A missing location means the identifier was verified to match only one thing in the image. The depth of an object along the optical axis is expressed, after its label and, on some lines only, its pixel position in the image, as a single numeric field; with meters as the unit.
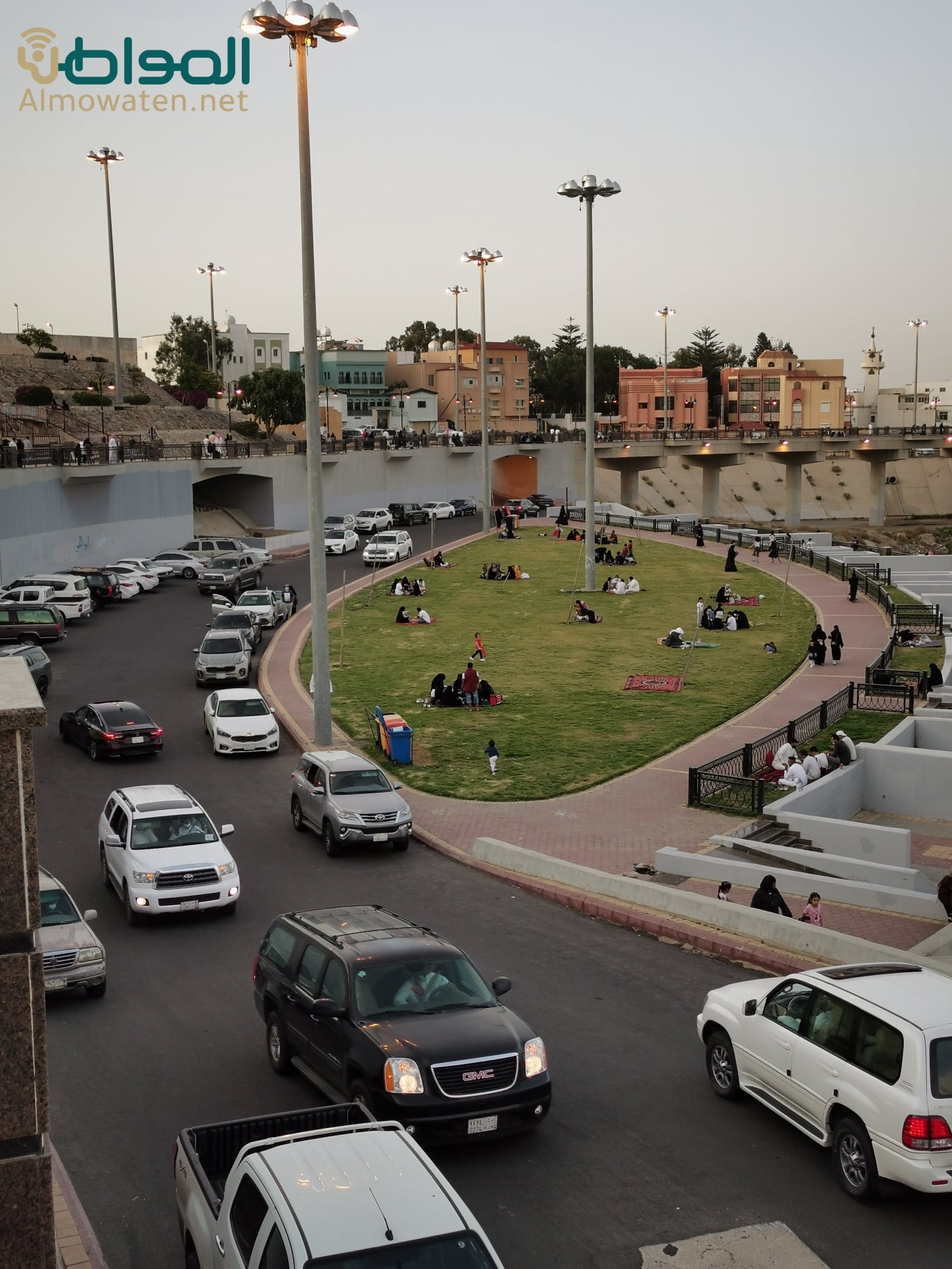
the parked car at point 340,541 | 62.38
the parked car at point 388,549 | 58.53
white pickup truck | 6.56
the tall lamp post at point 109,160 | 66.25
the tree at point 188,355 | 108.06
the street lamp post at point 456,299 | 86.75
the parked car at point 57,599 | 41.25
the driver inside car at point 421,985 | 11.11
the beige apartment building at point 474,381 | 134.25
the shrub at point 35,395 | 71.38
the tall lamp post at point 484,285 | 64.94
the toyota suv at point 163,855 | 16.92
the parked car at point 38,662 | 31.25
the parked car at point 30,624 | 37.75
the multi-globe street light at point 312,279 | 23.17
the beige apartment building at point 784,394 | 156.38
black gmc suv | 10.15
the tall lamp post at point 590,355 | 45.28
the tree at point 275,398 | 92.75
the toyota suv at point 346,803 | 20.72
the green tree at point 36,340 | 100.81
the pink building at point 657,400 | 141.62
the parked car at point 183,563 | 54.84
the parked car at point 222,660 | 33.84
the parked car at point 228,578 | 48.97
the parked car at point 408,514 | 74.25
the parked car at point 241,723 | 27.11
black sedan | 26.33
